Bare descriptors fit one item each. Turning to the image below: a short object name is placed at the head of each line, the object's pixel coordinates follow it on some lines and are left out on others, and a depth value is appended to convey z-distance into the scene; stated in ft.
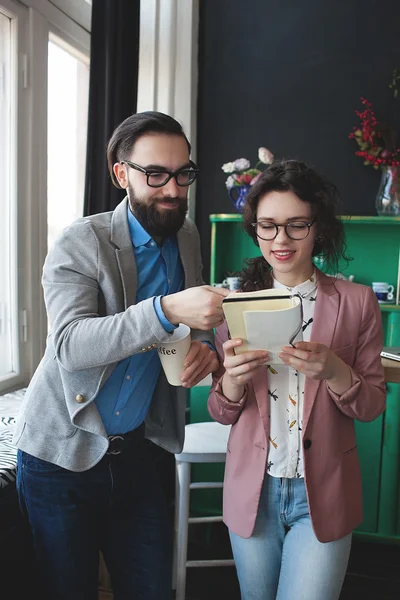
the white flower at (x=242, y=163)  9.61
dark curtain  8.09
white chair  6.86
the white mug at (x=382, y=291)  9.42
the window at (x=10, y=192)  7.18
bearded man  4.05
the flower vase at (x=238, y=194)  9.66
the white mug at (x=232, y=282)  9.54
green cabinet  8.82
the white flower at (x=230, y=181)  9.63
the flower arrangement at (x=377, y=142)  9.48
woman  4.17
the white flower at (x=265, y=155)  9.38
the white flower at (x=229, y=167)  9.73
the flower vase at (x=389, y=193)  9.40
